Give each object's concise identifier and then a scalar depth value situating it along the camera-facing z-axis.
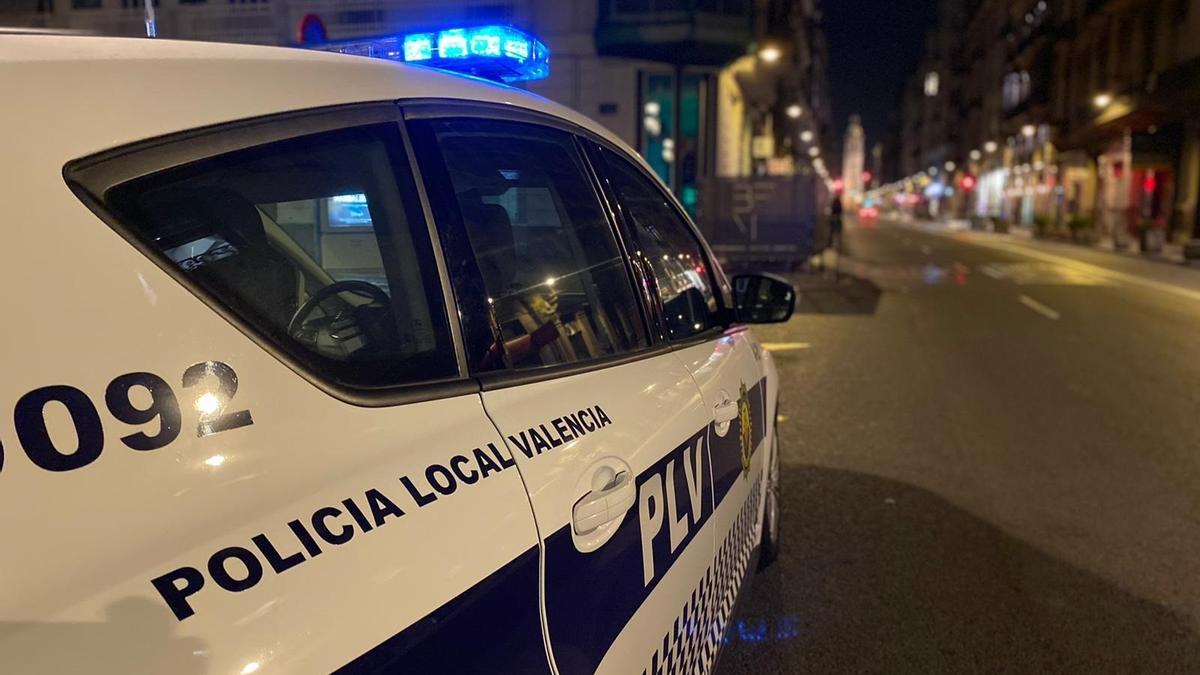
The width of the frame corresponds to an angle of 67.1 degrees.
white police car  1.02
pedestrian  21.52
